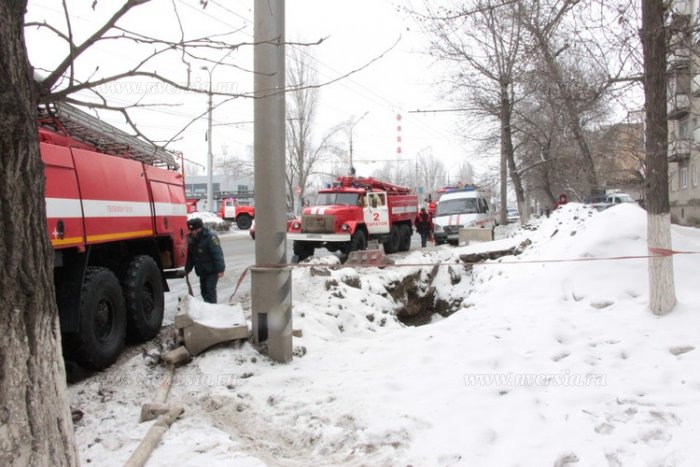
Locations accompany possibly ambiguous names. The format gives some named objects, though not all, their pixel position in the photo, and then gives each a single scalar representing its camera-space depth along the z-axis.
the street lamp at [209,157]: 30.28
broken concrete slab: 5.52
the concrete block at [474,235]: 17.14
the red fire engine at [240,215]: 36.72
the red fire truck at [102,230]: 4.71
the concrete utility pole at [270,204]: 5.47
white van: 20.73
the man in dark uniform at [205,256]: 8.03
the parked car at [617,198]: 27.55
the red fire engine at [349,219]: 15.10
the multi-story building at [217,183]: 75.29
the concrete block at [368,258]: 11.59
